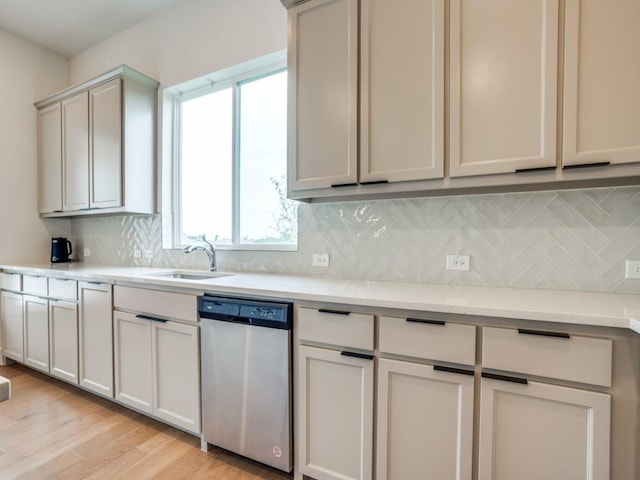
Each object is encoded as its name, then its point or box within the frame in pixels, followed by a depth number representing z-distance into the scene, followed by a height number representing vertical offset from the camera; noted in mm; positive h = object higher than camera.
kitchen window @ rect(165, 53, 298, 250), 2521 +581
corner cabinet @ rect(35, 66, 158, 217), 2773 +789
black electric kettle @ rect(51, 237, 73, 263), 3420 -190
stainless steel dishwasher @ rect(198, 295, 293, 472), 1630 -755
